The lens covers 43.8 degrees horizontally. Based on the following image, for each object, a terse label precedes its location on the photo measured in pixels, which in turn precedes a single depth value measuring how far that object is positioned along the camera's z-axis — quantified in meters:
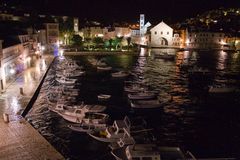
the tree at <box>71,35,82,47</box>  102.72
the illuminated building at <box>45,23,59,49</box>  105.88
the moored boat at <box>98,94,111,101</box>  42.28
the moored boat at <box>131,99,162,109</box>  38.12
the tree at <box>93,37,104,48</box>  105.28
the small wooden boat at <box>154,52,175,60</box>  89.15
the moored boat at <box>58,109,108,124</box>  30.84
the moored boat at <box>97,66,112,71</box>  66.76
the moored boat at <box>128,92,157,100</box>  41.91
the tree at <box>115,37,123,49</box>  106.44
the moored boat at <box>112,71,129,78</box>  58.88
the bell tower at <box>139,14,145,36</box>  134.38
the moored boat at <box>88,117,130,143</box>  26.81
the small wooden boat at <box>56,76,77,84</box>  51.21
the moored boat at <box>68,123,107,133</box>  28.83
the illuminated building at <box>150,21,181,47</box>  120.19
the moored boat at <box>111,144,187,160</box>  22.09
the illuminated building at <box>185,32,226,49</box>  125.19
